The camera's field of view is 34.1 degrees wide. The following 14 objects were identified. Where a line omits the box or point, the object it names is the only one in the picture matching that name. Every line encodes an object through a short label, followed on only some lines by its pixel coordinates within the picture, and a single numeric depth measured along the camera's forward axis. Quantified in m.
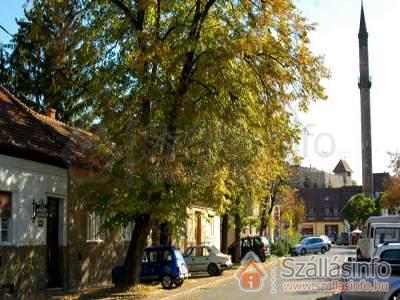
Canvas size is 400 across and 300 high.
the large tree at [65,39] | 20.59
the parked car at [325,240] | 61.03
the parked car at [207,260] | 30.39
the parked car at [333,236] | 104.86
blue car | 23.14
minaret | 96.00
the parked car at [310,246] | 56.91
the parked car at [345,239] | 76.61
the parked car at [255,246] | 42.09
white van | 24.58
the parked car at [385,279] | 12.55
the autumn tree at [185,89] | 19.72
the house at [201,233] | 39.10
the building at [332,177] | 134.75
